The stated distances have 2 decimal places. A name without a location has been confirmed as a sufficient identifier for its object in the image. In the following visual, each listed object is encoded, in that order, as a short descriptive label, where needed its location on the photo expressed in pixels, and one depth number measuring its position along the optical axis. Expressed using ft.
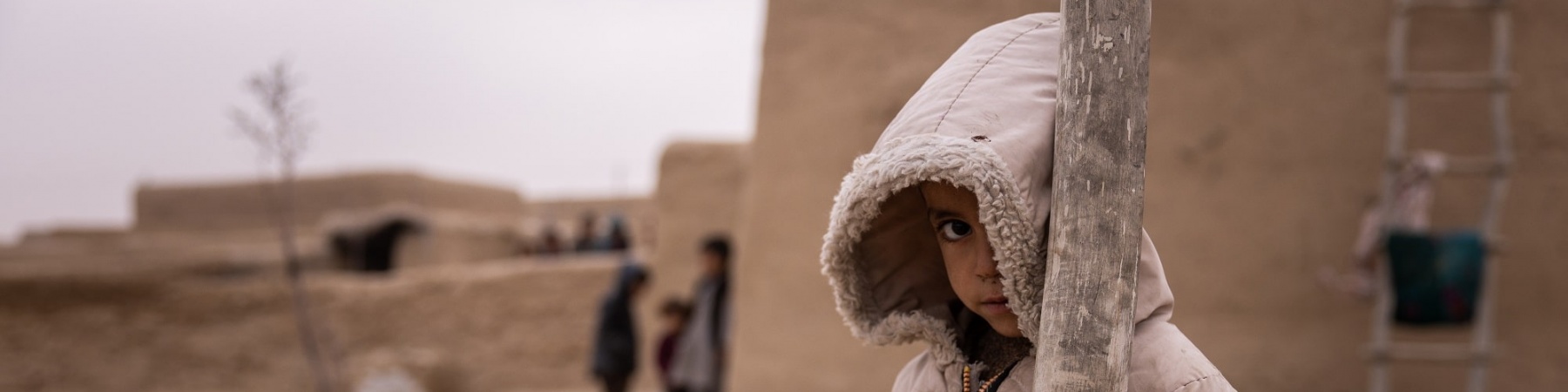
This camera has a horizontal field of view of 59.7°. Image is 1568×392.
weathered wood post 4.03
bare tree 17.15
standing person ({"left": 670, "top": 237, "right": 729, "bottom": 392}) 18.22
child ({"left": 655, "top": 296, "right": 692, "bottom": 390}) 20.88
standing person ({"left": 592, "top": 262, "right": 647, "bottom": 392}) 21.57
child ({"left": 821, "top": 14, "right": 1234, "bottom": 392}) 4.15
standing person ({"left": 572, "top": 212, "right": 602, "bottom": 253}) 43.94
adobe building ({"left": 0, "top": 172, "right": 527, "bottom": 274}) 48.88
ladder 12.29
